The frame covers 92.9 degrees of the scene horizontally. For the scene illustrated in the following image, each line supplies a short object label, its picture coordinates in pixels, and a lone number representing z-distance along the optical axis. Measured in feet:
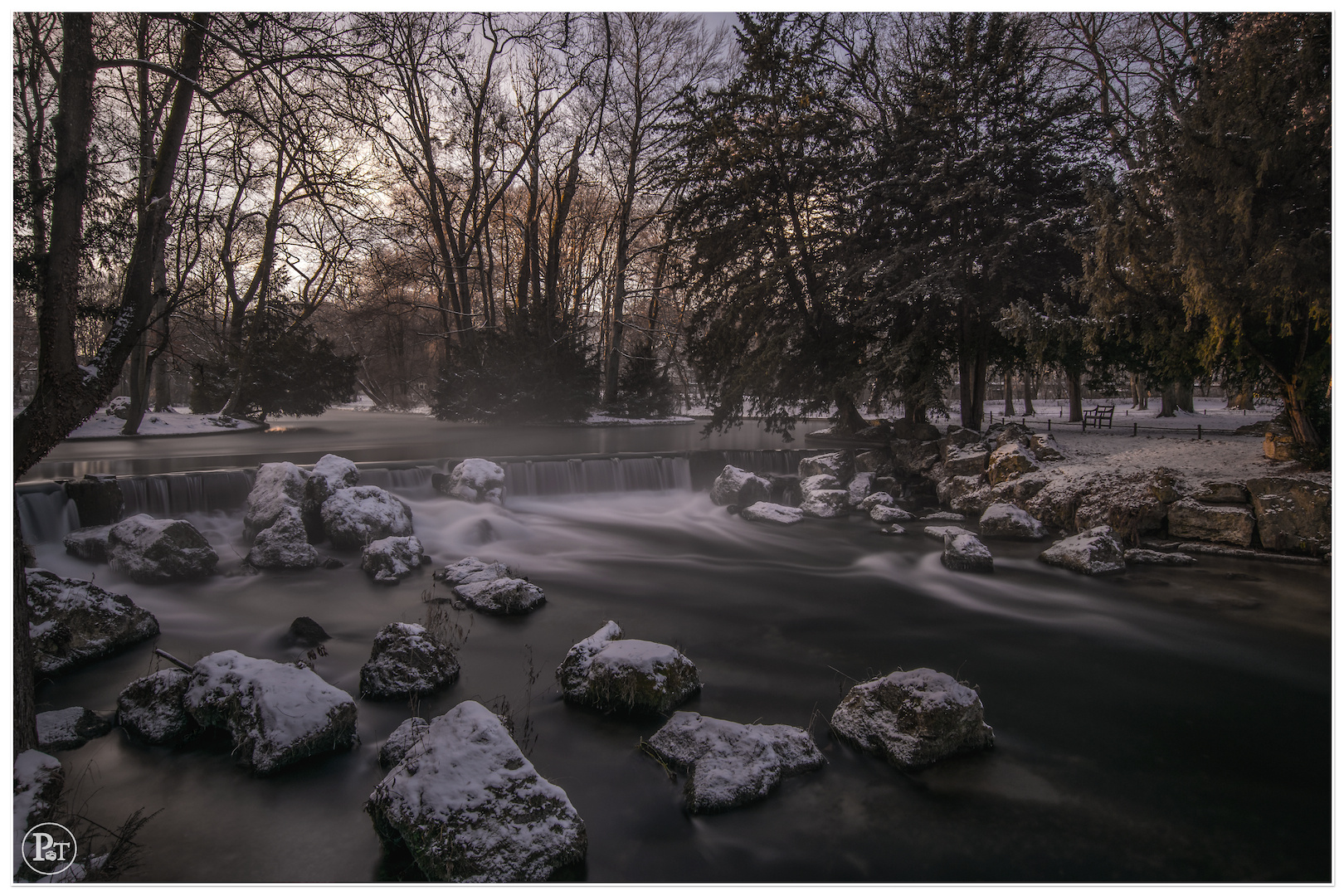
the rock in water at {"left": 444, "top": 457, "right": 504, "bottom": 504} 34.42
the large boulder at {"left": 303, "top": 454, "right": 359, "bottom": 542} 27.50
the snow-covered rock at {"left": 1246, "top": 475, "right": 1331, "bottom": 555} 23.80
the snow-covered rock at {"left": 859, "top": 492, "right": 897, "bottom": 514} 35.35
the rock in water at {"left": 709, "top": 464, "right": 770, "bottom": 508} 37.73
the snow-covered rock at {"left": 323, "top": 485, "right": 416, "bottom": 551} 26.35
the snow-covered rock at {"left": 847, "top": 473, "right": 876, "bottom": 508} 37.81
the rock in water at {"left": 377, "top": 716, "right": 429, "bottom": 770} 11.43
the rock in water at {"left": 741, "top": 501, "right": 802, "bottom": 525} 33.77
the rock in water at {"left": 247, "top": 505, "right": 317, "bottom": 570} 23.77
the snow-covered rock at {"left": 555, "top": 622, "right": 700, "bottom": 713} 13.61
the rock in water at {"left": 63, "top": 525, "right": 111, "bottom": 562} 23.27
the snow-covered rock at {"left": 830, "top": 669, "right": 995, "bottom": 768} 11.55
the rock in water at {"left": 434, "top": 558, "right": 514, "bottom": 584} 22.08
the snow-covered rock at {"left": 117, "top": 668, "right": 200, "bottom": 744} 12.09
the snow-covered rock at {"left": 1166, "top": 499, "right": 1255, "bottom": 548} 25.50
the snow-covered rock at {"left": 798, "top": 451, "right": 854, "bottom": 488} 41.22
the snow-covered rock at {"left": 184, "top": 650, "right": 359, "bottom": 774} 11.32
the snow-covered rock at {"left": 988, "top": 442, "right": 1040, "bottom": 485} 33.94
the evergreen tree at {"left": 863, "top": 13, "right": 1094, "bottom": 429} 37.55
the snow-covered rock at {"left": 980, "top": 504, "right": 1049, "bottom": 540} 29.04
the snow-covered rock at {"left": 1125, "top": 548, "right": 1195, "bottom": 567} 24.35
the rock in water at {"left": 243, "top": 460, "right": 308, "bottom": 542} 26.66
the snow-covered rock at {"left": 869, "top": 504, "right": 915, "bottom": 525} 33.58
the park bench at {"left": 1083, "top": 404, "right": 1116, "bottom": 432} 49.43
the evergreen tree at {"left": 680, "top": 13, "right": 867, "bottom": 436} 42.24
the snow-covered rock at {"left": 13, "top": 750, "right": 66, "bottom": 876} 8.27
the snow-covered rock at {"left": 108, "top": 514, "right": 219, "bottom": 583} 21.65
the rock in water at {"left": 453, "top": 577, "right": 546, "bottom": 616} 19.81
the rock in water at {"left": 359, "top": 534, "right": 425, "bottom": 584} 22.94
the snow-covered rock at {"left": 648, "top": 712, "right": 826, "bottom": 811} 10.43
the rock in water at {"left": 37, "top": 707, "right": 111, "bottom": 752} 11.75
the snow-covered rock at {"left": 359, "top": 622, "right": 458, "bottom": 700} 14.14
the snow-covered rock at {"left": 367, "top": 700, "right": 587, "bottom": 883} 8.48
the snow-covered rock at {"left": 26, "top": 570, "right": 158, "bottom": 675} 14.94
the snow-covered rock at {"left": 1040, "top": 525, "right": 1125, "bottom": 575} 23.62
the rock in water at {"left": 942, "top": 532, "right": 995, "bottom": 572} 24.70
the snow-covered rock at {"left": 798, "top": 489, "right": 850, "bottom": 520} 35.63
